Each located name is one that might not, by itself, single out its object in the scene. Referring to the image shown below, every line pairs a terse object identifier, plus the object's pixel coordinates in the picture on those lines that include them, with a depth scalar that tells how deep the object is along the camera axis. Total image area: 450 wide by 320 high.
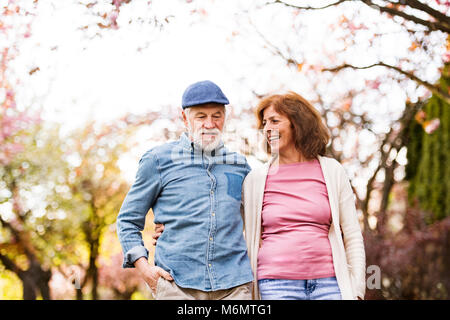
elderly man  2.46
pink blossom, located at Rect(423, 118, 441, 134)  9.29
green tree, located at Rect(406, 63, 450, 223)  9.73
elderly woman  2.60
